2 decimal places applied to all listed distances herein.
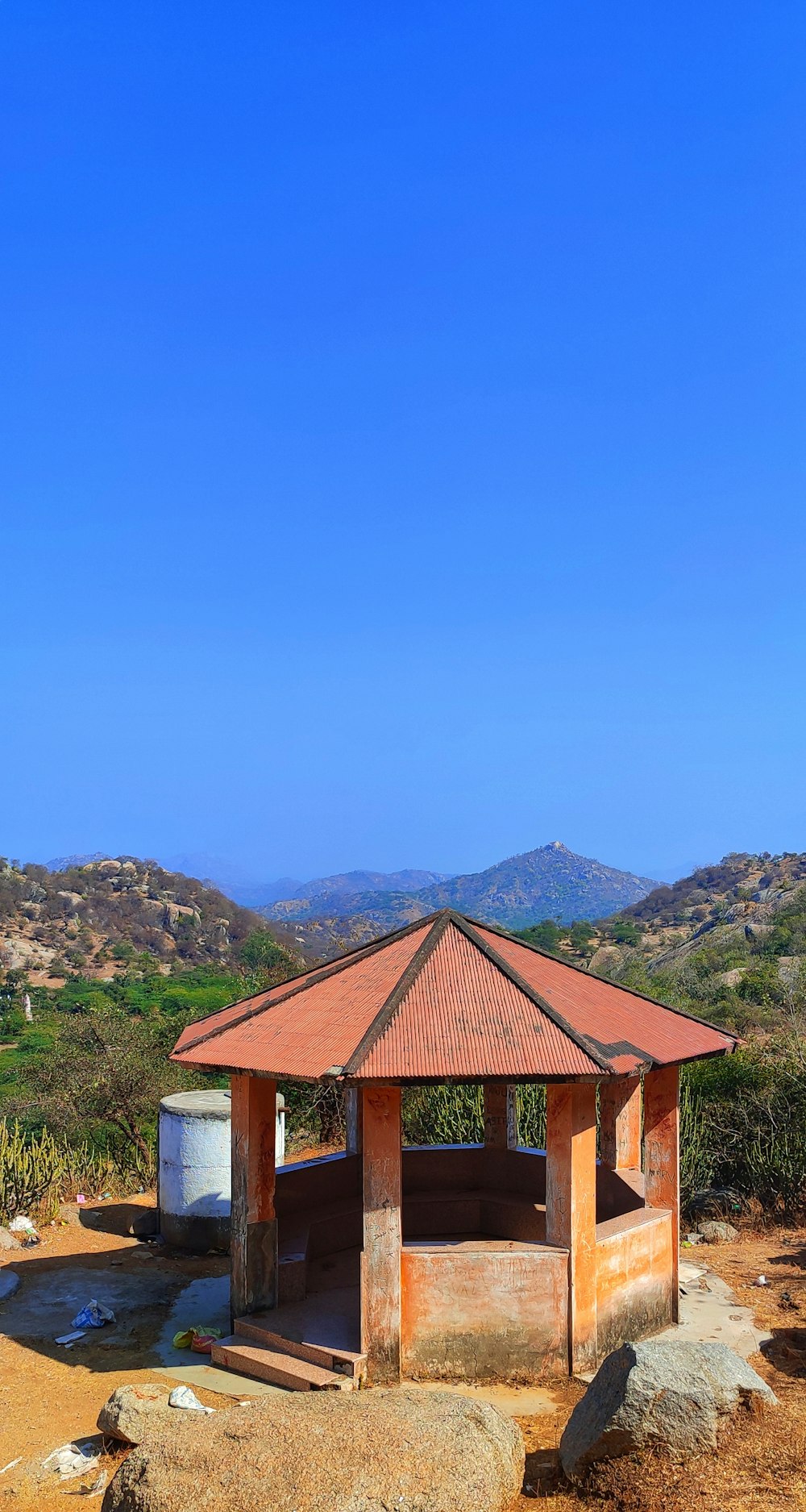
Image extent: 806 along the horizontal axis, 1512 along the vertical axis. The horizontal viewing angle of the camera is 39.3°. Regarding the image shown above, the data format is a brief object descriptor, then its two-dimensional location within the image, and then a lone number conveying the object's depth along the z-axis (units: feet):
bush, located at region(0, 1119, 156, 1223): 45.42
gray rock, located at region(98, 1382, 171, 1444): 23.16
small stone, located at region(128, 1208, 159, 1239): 43.91
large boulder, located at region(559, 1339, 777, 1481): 19.30
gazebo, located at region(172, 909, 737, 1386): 26.68
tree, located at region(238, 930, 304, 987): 77.10
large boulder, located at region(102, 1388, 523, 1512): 17.47
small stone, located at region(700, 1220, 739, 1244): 41.29
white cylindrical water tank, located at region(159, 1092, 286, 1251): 41.93
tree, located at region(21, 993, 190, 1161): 58.39
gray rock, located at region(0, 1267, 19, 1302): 35.53
